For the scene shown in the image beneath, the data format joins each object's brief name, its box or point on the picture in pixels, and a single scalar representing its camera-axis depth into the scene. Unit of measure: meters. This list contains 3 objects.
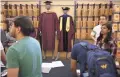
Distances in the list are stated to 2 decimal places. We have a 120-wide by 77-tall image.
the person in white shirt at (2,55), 1.50
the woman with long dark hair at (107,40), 1.91
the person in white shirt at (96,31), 3.25
